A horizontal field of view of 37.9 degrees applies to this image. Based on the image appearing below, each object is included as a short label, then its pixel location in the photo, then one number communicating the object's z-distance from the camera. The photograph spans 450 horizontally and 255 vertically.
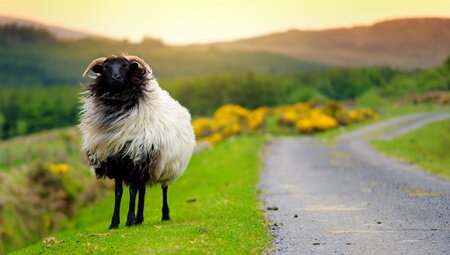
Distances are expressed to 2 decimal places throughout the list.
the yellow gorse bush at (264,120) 63.41
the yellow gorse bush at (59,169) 37.03
